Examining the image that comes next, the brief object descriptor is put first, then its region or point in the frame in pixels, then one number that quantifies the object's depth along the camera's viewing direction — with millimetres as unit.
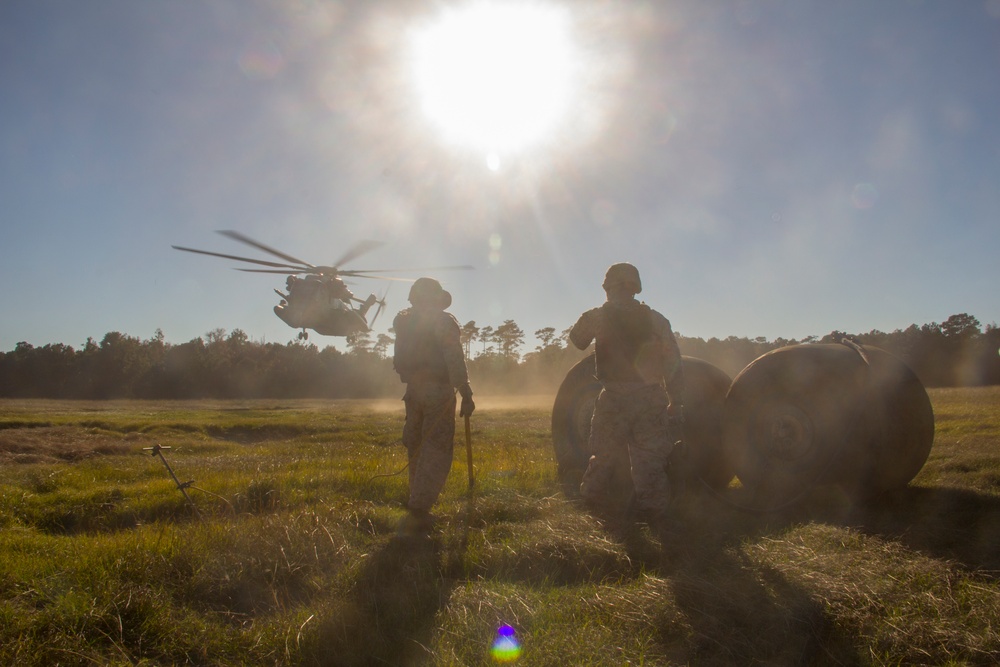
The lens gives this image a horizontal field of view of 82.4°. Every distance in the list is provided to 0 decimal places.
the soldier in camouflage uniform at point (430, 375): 6008
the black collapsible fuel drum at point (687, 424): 6512
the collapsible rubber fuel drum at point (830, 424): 5133
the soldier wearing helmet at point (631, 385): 5738
